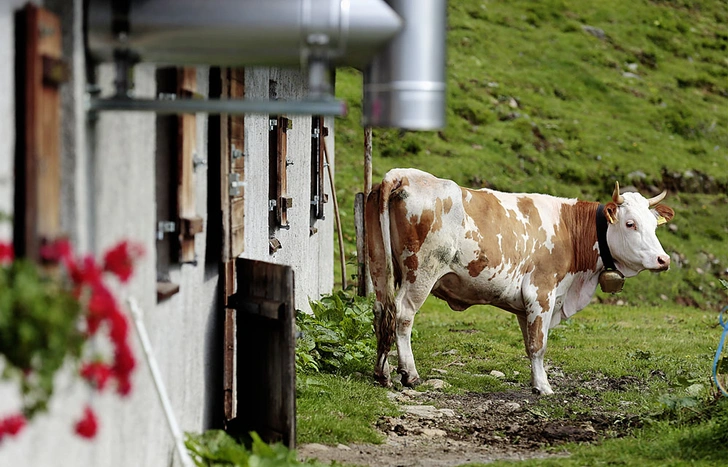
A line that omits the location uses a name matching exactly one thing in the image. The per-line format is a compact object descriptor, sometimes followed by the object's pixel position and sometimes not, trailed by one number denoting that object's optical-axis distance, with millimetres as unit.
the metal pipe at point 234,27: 8789
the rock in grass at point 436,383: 20141
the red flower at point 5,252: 6158
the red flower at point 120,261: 6570
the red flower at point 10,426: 6023
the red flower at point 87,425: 6387
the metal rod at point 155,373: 9609
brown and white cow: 19875
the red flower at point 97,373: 6320
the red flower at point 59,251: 6335
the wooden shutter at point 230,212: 13508
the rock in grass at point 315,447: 14445
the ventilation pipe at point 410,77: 9422
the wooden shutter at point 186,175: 11398
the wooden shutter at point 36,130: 7316
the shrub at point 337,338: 20031
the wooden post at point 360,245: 23344
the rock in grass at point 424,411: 17750
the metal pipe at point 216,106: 8555
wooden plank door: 13156
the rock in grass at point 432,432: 16441
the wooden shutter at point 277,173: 20312
